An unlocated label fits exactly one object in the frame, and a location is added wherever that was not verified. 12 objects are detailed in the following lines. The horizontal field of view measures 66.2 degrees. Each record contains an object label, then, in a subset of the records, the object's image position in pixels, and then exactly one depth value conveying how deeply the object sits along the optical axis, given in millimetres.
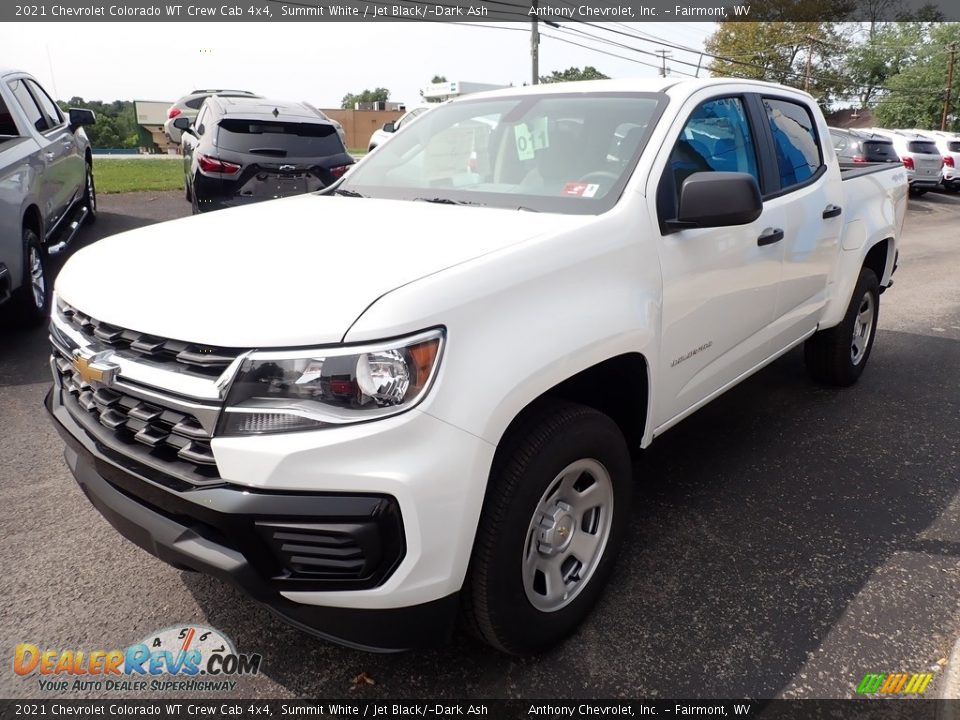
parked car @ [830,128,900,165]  16203
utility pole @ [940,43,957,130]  46091
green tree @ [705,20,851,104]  44062
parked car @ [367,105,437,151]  11352
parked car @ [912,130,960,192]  21078
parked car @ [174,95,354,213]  7711
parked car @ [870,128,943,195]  19312
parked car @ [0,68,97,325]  5172
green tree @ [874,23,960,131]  49125
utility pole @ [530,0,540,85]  27438
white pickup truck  1811
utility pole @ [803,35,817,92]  44594
